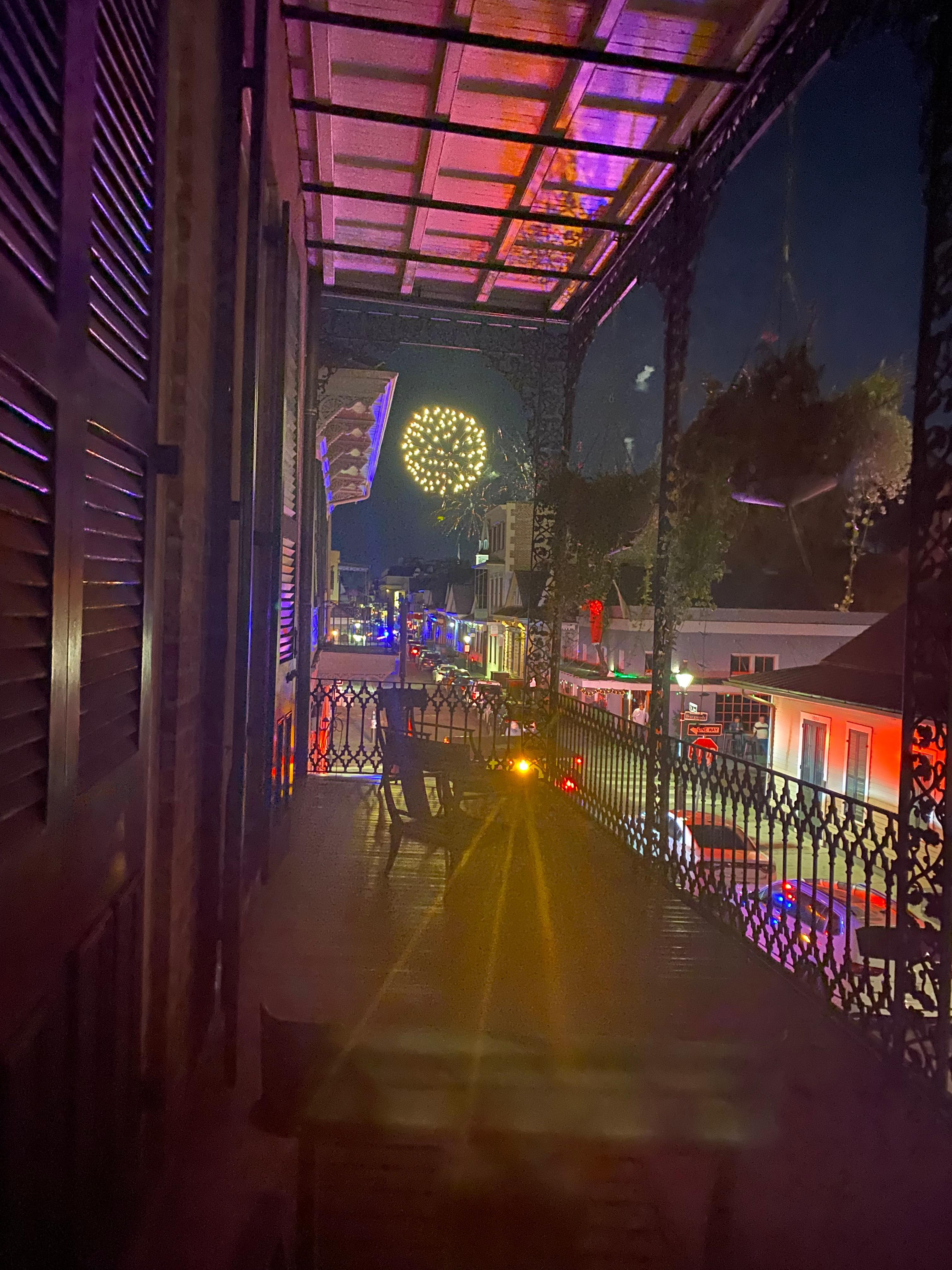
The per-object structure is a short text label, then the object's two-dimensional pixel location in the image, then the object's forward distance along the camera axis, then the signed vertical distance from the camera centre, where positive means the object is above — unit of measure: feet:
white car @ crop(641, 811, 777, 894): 16.49 -5.60
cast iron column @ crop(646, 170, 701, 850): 20.16 +6.77
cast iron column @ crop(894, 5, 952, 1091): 10.62 -0.18
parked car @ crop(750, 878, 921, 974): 12.58 -9.04
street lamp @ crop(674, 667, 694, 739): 66.13 -4.75
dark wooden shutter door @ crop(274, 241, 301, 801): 20.08 +1.89
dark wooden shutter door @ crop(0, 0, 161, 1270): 4.84 +0.08
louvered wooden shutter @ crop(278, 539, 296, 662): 22.21 +0.26
